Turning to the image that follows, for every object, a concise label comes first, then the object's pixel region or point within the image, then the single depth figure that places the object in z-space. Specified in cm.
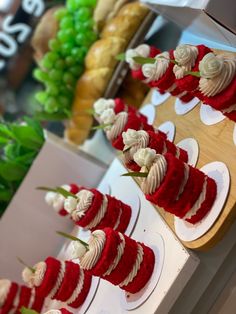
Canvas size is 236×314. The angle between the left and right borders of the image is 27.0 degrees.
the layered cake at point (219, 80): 85
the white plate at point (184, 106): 117
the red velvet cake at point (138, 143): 98
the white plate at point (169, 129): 120
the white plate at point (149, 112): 140
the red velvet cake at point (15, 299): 139
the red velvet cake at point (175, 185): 89
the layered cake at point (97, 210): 116
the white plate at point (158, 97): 139
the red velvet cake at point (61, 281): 117
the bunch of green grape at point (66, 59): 178
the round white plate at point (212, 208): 89
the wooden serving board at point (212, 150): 88
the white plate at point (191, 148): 103
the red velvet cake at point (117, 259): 98
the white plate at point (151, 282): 98
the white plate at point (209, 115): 102
